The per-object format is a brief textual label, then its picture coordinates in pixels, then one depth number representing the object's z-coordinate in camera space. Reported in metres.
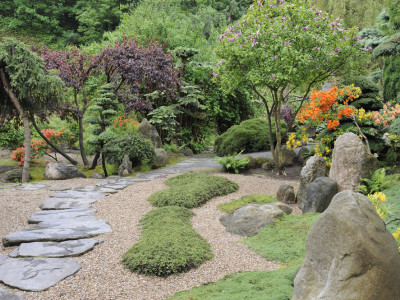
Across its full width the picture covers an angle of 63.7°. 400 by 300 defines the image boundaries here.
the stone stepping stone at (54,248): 3.68
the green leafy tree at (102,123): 8.91
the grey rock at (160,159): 10.58
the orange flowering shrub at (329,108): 7.55
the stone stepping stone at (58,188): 7.23
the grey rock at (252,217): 4.98
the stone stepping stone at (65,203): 5.71
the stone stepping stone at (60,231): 4.07
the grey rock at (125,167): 9.33
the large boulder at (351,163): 5.74
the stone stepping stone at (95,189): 7.08
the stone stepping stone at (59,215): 4.92
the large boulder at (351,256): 2.00
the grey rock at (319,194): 5.32
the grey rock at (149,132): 11.78
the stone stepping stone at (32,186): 7.19
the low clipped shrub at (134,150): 9.68
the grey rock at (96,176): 9.02
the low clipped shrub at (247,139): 12.01
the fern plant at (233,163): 9.42
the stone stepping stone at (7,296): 2.77
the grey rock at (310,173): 6.02
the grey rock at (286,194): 6.31
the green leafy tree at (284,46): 7.31
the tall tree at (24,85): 7.62
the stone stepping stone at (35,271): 3.03
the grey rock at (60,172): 8.68
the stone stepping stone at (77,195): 6.49
